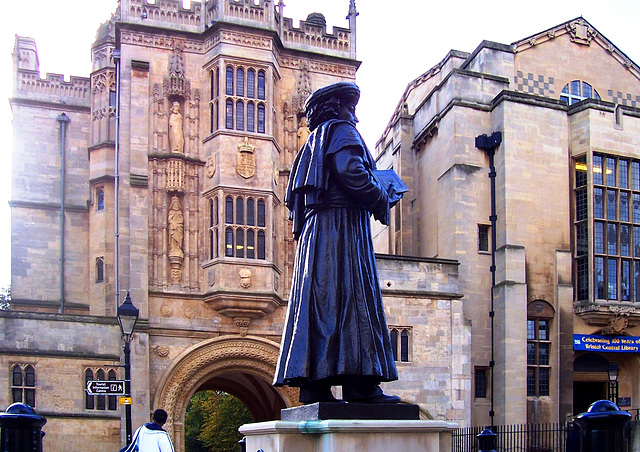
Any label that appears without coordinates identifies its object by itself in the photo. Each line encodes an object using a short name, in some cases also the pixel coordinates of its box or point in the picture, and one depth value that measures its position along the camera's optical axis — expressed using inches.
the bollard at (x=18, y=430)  209.8
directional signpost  633.0
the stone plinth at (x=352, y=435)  239.0
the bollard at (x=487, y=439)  425.9
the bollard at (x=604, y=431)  177.0
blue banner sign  1089.3
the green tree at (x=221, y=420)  1823.3
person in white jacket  320.8
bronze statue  261.9
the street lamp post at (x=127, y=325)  676.4
